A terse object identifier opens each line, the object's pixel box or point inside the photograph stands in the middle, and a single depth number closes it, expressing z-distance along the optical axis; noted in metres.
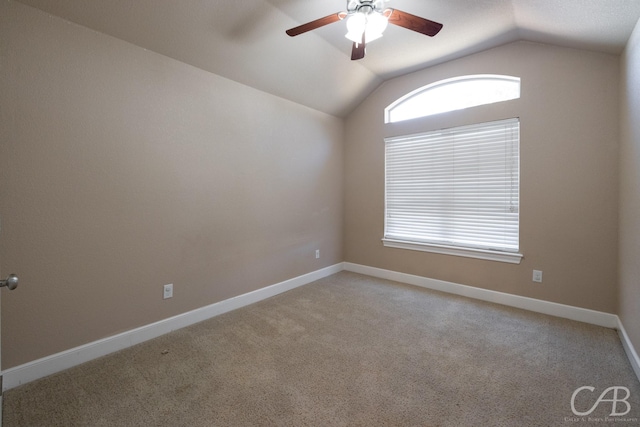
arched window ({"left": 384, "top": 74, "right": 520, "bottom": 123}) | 3.16
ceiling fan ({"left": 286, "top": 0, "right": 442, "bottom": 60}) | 1.84
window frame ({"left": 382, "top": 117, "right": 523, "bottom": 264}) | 3.07
